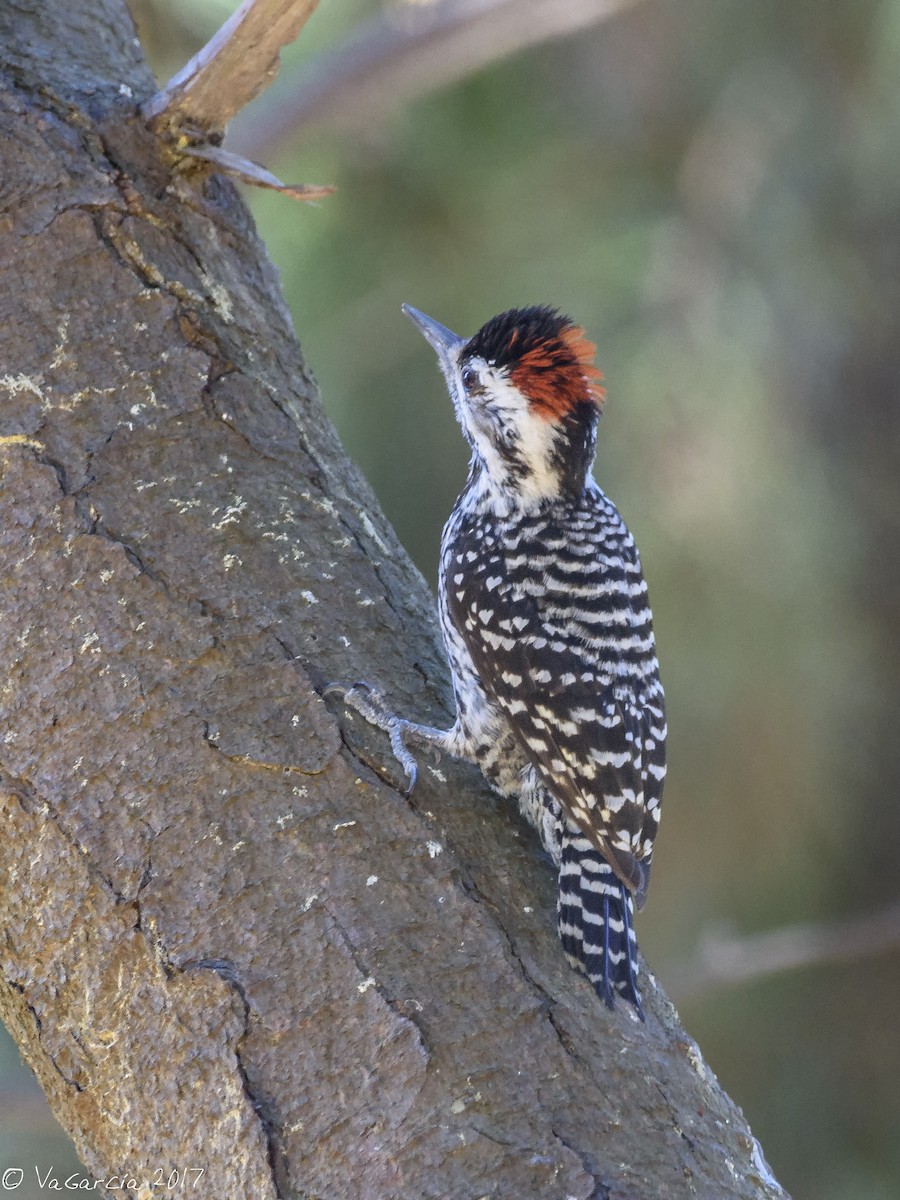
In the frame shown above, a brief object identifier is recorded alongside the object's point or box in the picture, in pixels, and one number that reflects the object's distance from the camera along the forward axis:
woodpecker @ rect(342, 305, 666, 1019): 5.26
